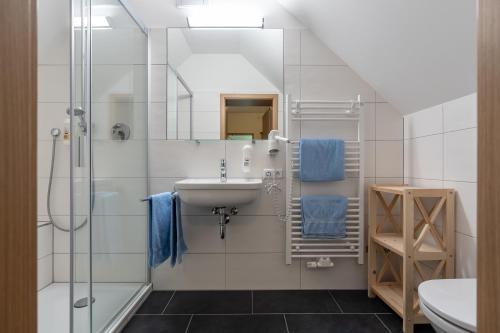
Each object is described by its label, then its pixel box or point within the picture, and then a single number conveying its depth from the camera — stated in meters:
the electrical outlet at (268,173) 1.94
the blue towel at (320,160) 1.87
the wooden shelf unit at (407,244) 1.43
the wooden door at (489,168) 0.40
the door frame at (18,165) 0.35
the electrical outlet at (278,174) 1.96
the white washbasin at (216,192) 1.65
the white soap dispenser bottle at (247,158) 1.91
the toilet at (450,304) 0.86
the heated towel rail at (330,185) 1.91
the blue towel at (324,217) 1.87
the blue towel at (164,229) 1.66
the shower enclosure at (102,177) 1.18
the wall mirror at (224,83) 1.99
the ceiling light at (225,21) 1.92
